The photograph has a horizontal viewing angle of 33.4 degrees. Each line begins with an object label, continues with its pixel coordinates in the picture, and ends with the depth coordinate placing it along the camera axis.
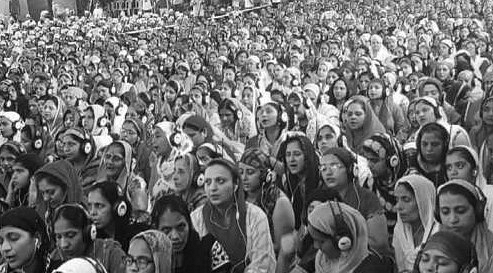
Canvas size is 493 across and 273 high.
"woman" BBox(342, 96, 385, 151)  7.25
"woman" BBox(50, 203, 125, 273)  4.12
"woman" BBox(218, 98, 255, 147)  8.35
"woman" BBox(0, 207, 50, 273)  4.11
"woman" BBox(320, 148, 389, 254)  4.73
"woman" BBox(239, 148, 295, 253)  5.36
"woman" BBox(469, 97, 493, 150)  6.43
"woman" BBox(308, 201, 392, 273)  3.87
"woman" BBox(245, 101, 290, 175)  7.37
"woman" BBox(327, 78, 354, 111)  9.41
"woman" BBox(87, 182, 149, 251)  4.67
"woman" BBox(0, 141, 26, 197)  6.60
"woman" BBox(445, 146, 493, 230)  5.21
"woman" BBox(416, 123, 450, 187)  5.67
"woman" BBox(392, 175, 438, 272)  4.61
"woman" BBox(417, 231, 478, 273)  3.50
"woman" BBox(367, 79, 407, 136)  8.47
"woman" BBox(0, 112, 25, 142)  8.27
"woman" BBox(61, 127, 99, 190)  6.48
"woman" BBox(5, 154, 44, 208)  5.93
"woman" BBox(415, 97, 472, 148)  7.12
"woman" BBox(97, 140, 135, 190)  6.18
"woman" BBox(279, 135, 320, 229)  5.56
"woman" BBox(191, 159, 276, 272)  4.51
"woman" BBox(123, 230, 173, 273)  3.88
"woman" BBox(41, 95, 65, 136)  9.00
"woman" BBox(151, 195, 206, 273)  4.22
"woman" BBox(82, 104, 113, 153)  8.34
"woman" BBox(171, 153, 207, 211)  5.54
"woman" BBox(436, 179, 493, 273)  4.18
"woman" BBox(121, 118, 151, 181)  7.15
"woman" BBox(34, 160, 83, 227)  5.19
